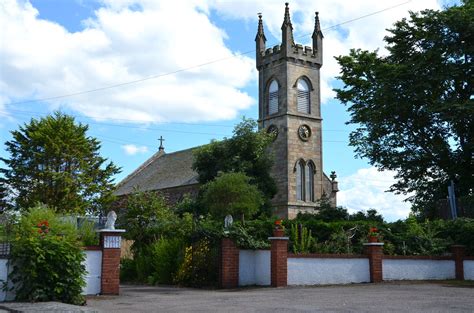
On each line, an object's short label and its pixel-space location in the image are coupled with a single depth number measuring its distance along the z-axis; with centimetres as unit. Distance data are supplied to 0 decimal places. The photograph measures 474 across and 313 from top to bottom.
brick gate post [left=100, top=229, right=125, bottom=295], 1597
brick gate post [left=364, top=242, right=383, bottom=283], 1977
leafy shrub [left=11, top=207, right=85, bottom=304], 1279
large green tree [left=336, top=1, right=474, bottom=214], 3170
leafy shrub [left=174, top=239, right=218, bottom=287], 1905
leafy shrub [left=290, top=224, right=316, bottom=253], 2005
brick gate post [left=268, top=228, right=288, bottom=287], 1806
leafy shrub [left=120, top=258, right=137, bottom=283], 2303
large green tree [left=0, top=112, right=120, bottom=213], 4303
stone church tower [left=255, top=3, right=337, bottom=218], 5181
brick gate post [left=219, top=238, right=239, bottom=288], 1830
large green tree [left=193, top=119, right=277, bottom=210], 4319
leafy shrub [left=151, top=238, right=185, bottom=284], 2025
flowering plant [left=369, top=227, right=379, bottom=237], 2038
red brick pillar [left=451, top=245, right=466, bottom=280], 2142
